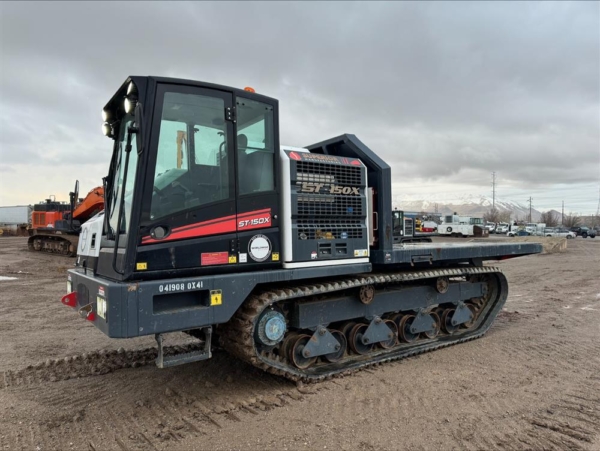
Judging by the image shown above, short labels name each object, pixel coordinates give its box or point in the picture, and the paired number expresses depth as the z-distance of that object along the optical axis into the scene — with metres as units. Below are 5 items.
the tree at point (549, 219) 125.64
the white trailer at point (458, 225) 48.16
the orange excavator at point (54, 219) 16.53
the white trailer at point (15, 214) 67.33
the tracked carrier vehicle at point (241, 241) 4.12
